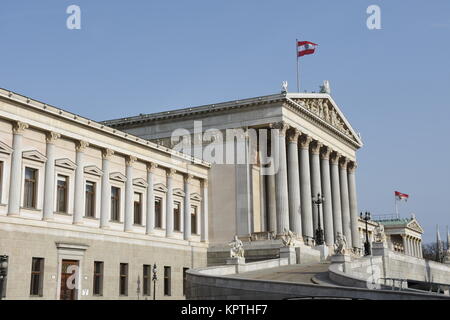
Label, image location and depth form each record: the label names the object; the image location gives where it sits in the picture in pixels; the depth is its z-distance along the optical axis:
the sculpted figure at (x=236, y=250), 40.00
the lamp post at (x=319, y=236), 53.11
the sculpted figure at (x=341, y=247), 38.91
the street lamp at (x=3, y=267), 23.17
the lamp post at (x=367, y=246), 54.78
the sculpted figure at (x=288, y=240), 46.03
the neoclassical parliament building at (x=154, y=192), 36.53
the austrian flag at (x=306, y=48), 62.41
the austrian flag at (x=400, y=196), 113.75
